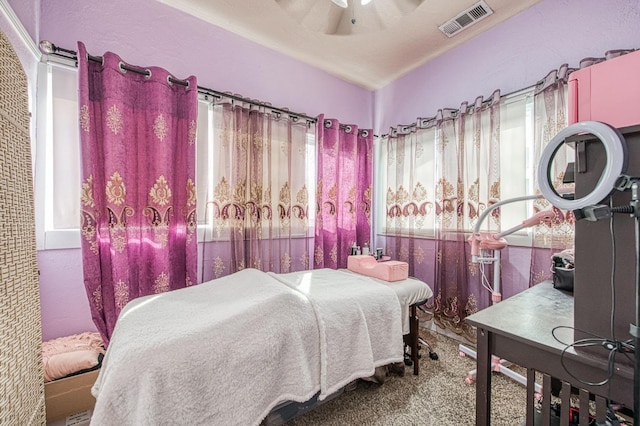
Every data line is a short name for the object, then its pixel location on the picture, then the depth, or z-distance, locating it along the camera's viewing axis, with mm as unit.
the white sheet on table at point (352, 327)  1243
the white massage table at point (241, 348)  800
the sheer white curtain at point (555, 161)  1673
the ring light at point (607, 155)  625
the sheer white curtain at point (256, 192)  2020
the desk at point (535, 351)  683
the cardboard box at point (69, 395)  1208
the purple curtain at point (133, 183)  1550
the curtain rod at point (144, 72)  1471
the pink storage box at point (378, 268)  1810
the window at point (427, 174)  1938
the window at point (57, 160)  1522
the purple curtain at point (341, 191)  2525
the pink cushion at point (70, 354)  1271
